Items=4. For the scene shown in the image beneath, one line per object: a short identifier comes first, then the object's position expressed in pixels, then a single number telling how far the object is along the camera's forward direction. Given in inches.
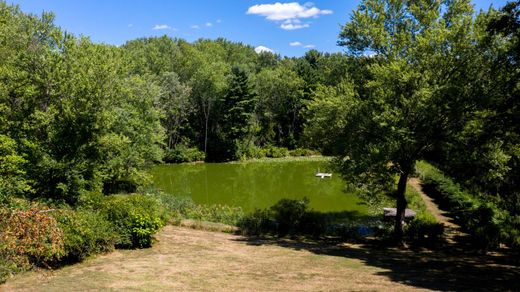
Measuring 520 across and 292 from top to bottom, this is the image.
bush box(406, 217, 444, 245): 746.2
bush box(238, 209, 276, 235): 791.7
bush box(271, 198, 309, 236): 797.9
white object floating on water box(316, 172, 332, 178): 1662.6
